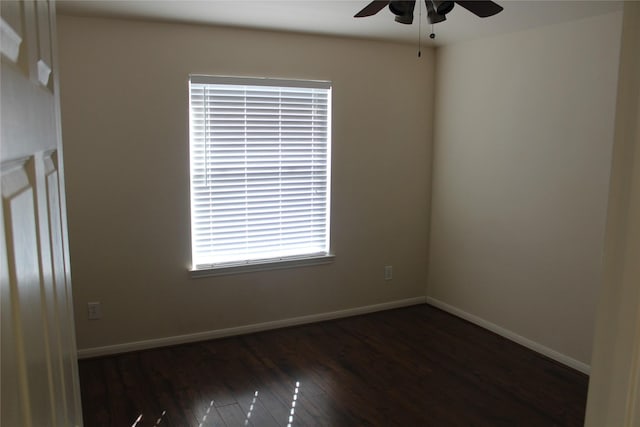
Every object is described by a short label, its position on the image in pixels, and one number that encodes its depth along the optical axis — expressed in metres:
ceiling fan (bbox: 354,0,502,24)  2.20
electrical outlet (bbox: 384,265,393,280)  4.64
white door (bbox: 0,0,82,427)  0.43
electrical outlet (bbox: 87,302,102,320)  3.56
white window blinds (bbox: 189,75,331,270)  3.79
